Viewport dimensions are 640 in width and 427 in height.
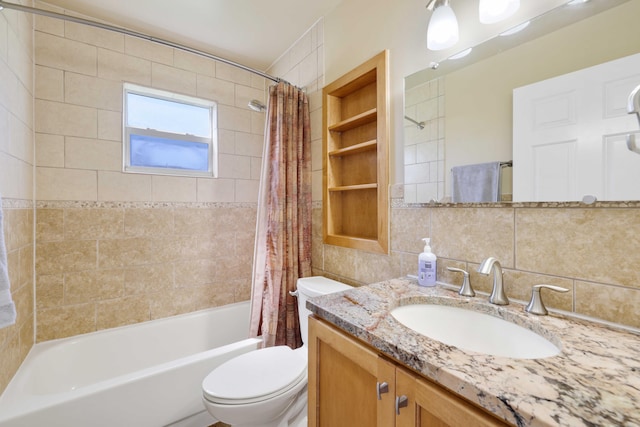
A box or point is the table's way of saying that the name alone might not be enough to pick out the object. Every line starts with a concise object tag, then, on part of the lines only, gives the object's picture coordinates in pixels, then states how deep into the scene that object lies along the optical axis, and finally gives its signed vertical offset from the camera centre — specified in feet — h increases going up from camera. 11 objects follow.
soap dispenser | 3.69 -0.80
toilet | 3.70 -2.56
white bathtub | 3.72 -2.89
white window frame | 6.31 +1.97
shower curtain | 5.97 -0.30
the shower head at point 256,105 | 6.30 +2.50
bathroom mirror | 2.54 +1.53
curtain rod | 3.88 +3.30
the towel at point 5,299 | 2.62 -0.87
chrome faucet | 2.97 -0.87
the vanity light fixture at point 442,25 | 3.43 +2.41
